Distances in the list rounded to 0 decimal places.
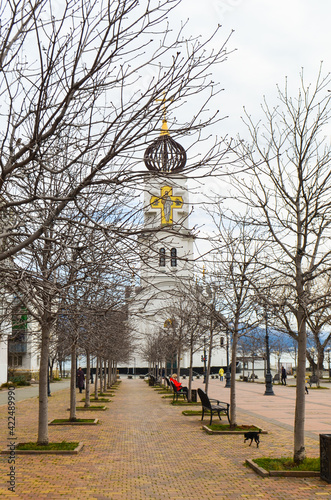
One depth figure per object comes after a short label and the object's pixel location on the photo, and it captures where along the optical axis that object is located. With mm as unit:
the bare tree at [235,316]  15586
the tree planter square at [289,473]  9367
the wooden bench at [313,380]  41188
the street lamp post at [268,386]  32969
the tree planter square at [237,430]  14682
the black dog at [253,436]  12274
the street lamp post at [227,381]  45888
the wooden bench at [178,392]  26141
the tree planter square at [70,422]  16797
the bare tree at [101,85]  5645
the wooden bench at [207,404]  16223
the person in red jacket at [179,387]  26656
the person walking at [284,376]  46344
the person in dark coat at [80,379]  35500
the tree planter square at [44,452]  11523
